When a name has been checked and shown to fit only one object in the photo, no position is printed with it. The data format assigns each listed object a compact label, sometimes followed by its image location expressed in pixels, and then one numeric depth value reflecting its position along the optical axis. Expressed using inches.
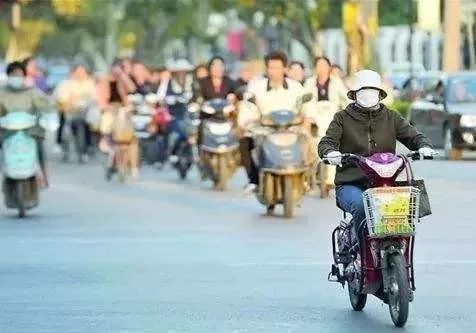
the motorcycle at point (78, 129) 1459.2
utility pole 1859.0
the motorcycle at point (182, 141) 1182.9
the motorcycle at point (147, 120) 1321.4
